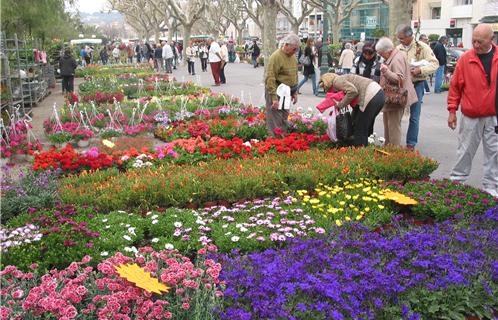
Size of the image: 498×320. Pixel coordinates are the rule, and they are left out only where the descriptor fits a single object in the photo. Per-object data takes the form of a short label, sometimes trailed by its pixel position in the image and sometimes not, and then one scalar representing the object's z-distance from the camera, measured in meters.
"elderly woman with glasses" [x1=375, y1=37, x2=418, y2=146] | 7.66
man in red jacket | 6.26
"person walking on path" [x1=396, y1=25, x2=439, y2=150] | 8.41
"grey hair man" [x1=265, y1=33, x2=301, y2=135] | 8.32
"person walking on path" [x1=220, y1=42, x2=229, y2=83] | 21.31
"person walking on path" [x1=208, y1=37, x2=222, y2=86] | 20.53
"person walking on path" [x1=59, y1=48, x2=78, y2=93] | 19.37
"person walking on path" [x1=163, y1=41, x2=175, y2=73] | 30.56
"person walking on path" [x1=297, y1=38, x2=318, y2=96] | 17.66
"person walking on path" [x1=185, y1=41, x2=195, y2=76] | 29.69
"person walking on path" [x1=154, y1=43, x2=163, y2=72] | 34.94
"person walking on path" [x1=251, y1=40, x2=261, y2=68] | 36.59
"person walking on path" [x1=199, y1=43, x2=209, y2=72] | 32.34
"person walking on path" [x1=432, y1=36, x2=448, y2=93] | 17.56
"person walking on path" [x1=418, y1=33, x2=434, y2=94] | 16.63
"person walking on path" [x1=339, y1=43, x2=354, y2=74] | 20.11
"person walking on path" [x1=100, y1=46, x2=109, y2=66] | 47.27
